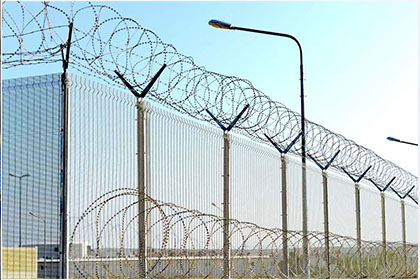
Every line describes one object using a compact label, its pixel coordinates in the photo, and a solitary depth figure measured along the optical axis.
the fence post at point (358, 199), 22.81
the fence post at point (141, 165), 11.24
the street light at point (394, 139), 26.22
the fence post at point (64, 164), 9.66
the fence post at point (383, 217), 25.45
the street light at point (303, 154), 17.48
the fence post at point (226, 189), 13.94
